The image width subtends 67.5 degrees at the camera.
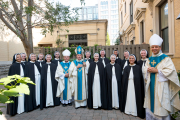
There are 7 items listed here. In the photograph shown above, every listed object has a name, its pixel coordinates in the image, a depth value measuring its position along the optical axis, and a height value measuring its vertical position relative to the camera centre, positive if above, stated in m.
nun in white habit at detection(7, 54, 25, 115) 4.65 -1.49
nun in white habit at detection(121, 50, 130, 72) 5.84 -0.20
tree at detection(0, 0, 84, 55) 7.34 +2.25
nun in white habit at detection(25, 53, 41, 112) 5.01 -1.06
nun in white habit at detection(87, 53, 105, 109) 5.10 -1.14
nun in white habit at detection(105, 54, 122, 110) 5.02 -1.13
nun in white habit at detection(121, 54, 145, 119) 4.30 -1.17
